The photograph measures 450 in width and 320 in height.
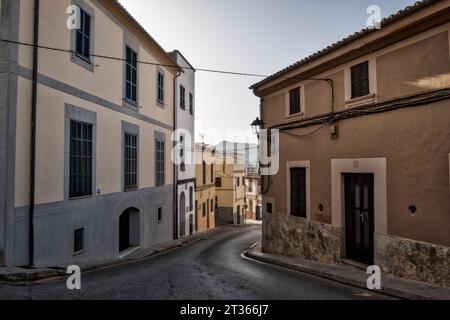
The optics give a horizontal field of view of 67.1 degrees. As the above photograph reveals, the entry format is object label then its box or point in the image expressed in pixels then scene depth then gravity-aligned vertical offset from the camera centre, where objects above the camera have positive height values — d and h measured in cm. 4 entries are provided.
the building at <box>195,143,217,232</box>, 2461 -127
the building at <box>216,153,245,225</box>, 3688 -198
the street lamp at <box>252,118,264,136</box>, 1247 +174
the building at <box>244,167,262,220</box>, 4644 -360
